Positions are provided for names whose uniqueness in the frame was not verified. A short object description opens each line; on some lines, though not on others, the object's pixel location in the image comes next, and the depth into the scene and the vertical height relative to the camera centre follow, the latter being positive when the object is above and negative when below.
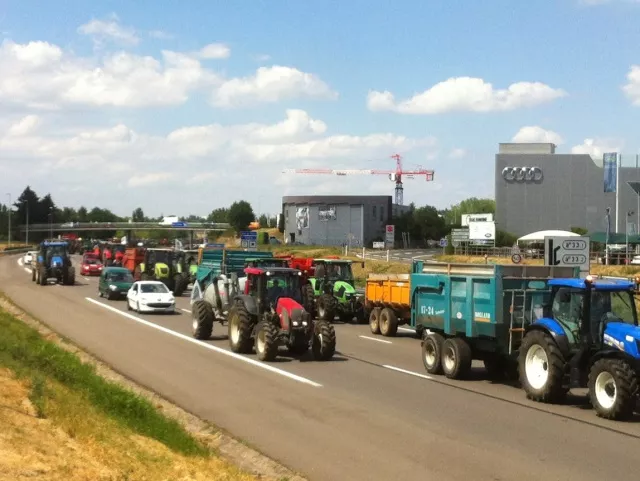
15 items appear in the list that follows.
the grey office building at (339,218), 130.62 +0.59
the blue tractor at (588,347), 13.81 -2.09
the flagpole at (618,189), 96.26 +4.20
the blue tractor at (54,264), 56.09 -3.05
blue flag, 97.38 +6.31
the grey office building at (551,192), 100.00 +3.94
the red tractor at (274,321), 21.48 -2.57
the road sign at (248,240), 59.41 -1.35
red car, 70.88 -4.13
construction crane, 194.43 +5.53
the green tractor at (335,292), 34.12 -2.83
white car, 36.44 -3.39
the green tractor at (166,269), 49.41 -2.96
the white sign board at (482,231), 72.31 -0.56
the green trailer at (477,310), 17.58 -1.84
